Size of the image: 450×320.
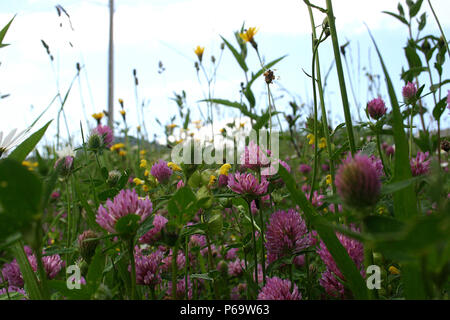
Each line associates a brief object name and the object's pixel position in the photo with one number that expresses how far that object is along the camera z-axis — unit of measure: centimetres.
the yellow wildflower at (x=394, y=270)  63
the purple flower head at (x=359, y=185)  32
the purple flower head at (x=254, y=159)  65
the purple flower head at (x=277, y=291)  49
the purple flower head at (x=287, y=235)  62
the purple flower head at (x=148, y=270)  65
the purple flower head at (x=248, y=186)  61
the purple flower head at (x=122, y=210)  44
